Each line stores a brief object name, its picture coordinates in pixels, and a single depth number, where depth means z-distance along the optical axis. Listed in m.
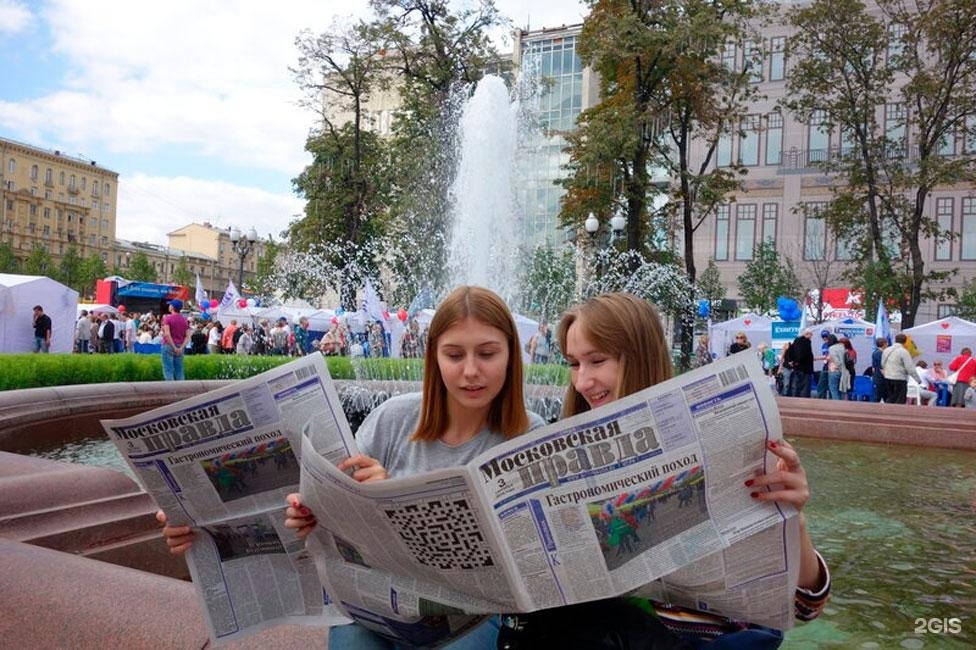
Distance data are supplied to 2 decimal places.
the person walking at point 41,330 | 16.58
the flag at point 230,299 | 24.88
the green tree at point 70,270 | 62.59
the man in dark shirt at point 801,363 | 13.60
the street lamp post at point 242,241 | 22.03
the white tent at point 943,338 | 17.23
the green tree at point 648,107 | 19.72
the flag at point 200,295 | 26.75
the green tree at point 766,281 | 33.47
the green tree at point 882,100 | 20.84
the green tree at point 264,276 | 41.53
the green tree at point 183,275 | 78.38
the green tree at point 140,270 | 70.06
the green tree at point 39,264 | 62.09
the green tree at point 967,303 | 29.83
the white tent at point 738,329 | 20.23
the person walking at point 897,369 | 13.05
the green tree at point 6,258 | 60.14
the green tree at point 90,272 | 62.84
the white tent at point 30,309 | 17.02
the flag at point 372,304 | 19.09
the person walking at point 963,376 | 13.44
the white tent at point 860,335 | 18.28
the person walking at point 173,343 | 10.66
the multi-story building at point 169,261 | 95.44
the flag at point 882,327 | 17.17
